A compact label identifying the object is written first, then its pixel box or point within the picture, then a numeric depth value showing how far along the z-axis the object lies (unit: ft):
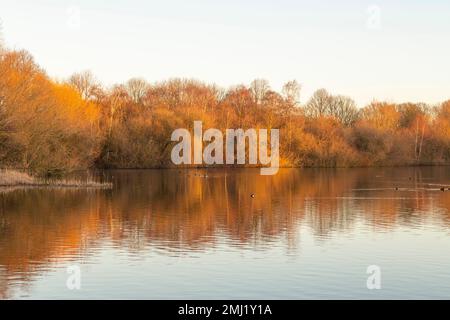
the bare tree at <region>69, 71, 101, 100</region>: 305.12
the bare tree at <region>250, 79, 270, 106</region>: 348.26
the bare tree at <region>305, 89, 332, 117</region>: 385.50
